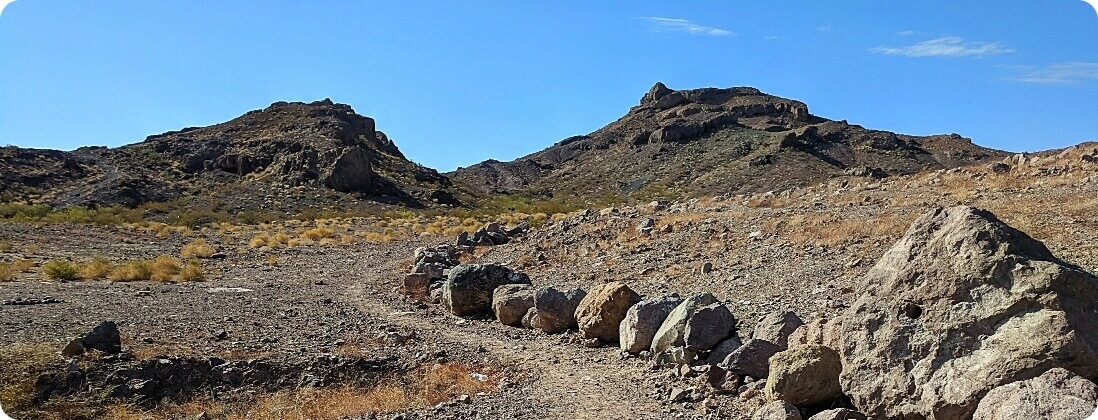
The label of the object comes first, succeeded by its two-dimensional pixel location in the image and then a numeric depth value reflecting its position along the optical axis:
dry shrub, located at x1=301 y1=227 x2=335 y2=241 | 34.62
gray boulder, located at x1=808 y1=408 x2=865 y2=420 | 5.68
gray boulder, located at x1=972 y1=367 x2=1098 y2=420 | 4.35
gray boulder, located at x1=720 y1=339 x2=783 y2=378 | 7.31
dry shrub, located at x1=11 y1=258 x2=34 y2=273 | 19.07
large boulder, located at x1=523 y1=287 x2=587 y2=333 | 11.44
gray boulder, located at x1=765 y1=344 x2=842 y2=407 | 6.20
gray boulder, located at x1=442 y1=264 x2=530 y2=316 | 13.66
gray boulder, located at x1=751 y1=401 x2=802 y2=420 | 5.94
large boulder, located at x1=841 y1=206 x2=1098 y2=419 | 4.94
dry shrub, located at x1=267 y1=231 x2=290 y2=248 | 30.90
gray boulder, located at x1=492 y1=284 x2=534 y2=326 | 12.55
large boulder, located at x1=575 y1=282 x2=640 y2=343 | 10.38
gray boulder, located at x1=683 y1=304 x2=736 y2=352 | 8.44
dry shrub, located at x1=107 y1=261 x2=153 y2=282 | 18.69
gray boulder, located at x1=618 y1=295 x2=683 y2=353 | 9.42
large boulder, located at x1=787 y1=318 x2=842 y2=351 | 6.61
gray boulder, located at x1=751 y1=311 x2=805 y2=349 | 7.97
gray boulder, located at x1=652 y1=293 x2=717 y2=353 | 8.73
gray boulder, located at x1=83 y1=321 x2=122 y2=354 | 9.51
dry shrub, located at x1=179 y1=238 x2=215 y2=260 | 25.67
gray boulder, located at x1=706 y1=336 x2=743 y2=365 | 8.12
